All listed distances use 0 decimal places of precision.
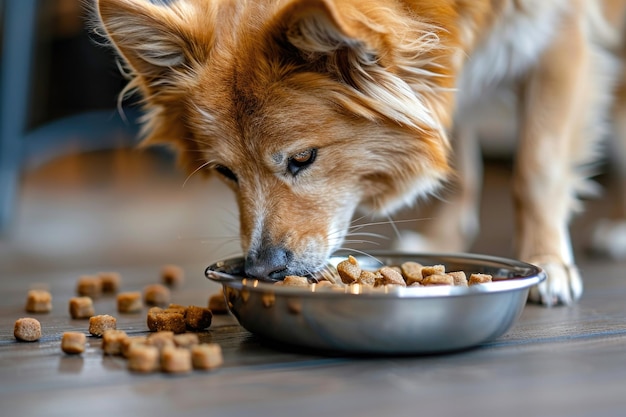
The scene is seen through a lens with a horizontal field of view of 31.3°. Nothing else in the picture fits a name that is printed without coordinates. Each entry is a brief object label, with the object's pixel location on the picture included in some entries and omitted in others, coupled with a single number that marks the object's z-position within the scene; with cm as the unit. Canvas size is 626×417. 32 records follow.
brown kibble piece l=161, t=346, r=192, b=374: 60
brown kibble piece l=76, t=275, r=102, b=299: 86
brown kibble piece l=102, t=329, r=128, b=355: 65
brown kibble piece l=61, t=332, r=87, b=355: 65
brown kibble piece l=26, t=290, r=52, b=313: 79
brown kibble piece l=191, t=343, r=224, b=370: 61
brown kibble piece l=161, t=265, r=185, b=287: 90
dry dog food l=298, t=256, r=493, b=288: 67
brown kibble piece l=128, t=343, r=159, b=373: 61
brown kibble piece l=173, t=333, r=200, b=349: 64
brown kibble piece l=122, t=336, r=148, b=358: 64
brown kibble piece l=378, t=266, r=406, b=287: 67
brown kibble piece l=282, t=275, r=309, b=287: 67
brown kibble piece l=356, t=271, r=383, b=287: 68
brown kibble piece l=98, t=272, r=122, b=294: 88
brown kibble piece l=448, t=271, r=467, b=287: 68
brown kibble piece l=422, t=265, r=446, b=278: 69
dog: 72
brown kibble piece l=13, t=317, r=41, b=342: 68
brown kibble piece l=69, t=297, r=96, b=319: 76
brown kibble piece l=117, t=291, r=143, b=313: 78
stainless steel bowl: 61
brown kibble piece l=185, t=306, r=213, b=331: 70
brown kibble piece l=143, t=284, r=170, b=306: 82
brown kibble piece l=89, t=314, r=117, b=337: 70
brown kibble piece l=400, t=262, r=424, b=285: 70
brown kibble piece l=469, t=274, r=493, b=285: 67
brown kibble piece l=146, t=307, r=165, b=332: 69
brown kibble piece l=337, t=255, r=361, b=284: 68
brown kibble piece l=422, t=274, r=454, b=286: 66
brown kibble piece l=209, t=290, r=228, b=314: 76
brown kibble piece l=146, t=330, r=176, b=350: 63
